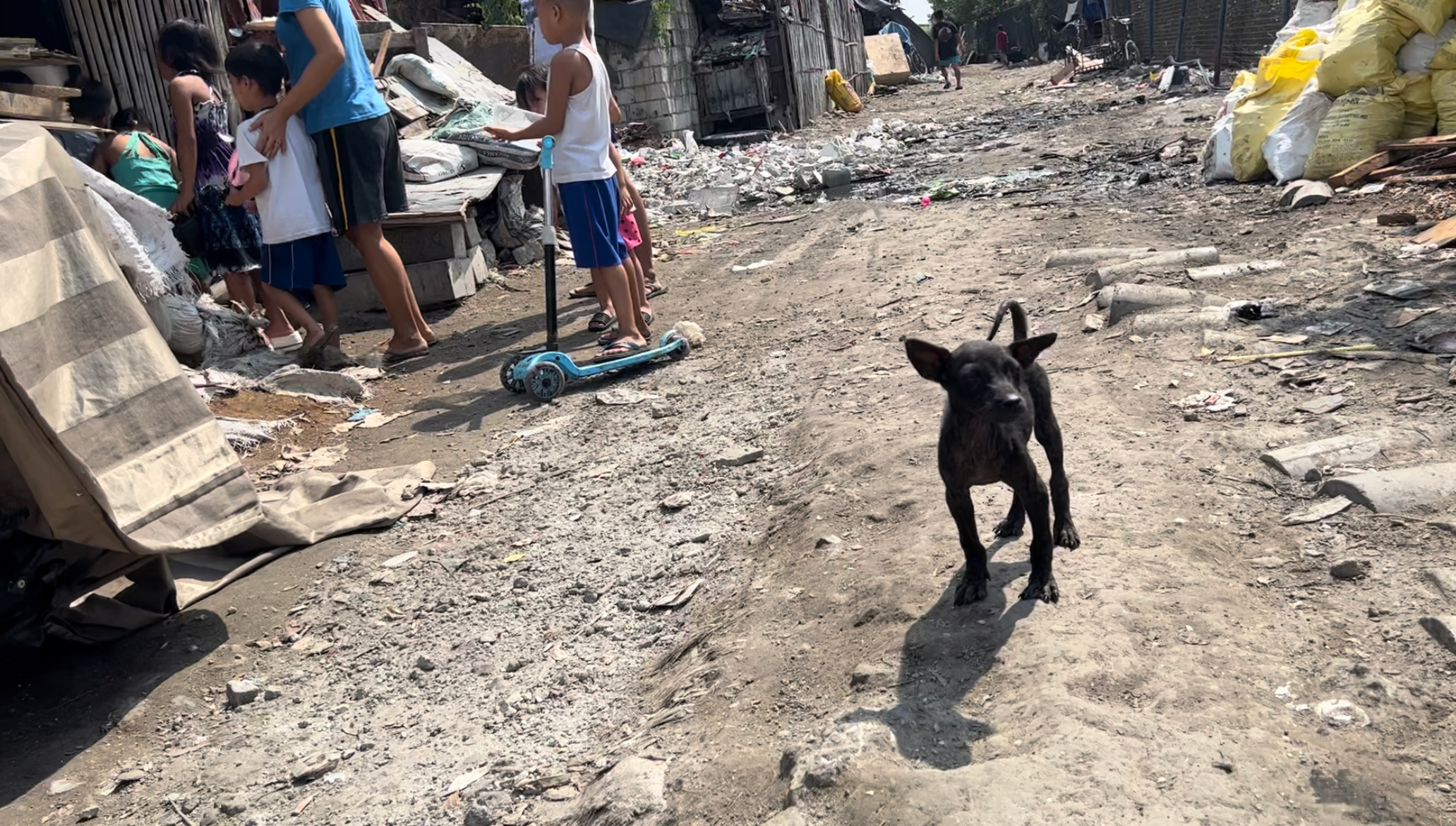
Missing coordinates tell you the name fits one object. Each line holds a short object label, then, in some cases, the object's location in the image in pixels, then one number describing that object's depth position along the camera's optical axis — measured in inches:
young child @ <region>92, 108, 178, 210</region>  237.5
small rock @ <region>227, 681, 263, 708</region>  130.0
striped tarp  118.1
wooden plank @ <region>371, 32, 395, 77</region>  377.7
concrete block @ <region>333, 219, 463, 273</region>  295.9
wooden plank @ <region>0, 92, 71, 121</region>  216.8
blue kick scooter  213.3
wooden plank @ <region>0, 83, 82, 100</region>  240.5
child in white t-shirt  222.2
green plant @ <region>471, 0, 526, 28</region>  556.1
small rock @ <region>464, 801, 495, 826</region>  103.7
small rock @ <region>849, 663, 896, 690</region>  99.8
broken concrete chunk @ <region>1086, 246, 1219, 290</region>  222.7
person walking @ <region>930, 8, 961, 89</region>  1234.6
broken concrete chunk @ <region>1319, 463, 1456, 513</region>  118.7
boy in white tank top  209.2
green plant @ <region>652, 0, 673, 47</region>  639.9
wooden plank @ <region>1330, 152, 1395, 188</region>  282.7
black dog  99.0
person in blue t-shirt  214.8
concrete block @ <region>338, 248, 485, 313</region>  297.1
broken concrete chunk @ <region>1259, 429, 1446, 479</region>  132.0
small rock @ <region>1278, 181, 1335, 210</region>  276.8
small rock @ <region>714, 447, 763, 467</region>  173.6
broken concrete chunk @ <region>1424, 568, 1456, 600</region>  102.0
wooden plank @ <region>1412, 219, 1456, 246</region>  215.5
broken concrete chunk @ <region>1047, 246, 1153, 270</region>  247.1
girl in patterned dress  229.8
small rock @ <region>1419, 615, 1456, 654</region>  94.1
